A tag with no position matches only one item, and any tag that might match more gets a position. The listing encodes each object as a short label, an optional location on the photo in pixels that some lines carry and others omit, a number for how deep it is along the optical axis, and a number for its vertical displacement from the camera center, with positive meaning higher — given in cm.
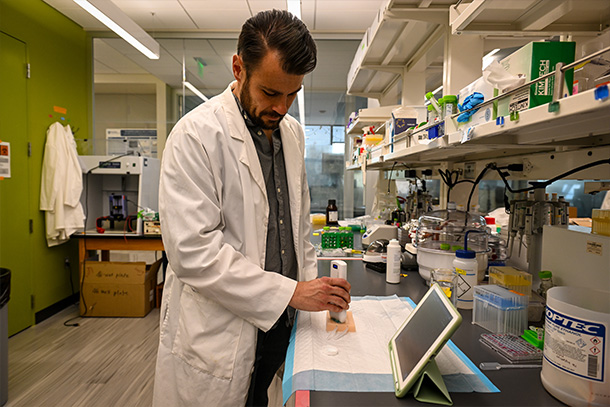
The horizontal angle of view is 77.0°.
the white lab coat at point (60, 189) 355 -6
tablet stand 75 -40
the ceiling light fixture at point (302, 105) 505 +113
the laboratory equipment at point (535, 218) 131 -9
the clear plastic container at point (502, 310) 102 -32
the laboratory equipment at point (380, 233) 234 -27
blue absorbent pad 81 -40
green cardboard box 71 +26
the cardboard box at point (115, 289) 355 -97
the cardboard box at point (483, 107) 87 +20
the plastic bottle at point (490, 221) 218 -16
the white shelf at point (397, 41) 154 +86
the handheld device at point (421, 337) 71 -31
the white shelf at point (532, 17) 94 +48
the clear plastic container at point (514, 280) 112 -26
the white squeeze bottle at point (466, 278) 122 -27
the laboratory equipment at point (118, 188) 377 -4
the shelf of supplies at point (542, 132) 60 +15
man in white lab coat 104 -15
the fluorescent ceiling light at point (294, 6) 313 +152
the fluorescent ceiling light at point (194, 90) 487 +126
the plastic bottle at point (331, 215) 351 -24
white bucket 66 -28
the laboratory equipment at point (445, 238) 141 -21
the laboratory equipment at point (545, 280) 112 -25
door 316 -6
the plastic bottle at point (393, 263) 155 -29
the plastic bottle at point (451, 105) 114 +26
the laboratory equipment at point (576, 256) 92 -16
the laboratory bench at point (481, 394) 75 -40
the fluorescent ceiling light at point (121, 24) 286 +134
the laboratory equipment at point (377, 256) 176 -32
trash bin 216 -87
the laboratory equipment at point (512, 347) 89 -38
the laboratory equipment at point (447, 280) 124 -30
